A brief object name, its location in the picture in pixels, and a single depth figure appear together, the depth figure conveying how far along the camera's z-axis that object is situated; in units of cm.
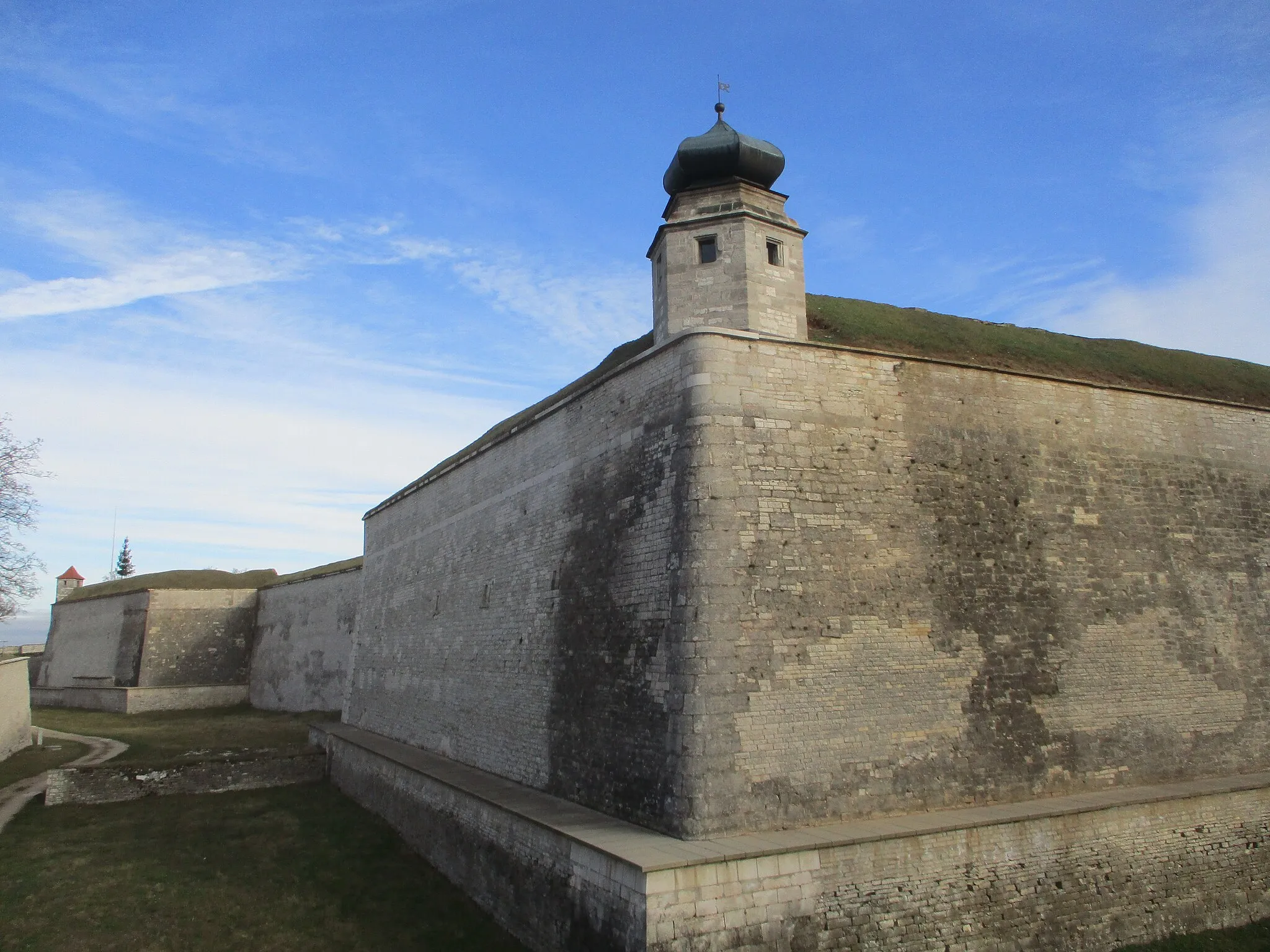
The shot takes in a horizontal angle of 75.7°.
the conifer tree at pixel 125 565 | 7638
